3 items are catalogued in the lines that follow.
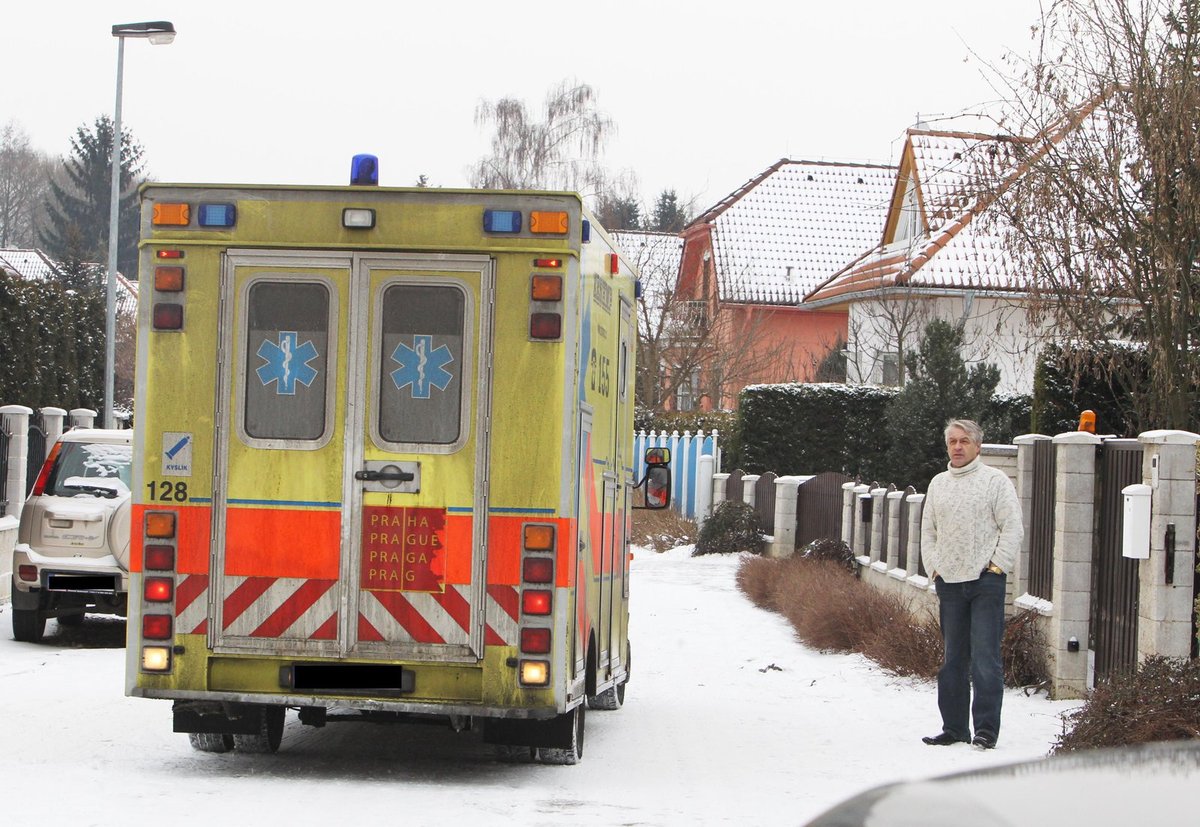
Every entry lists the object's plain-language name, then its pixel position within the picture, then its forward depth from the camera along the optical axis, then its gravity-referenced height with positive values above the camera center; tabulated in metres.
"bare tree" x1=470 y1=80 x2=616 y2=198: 56.03 +8.30
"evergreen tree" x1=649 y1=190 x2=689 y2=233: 94.88 +10.75
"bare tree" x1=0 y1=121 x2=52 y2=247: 97.44 +10.47
